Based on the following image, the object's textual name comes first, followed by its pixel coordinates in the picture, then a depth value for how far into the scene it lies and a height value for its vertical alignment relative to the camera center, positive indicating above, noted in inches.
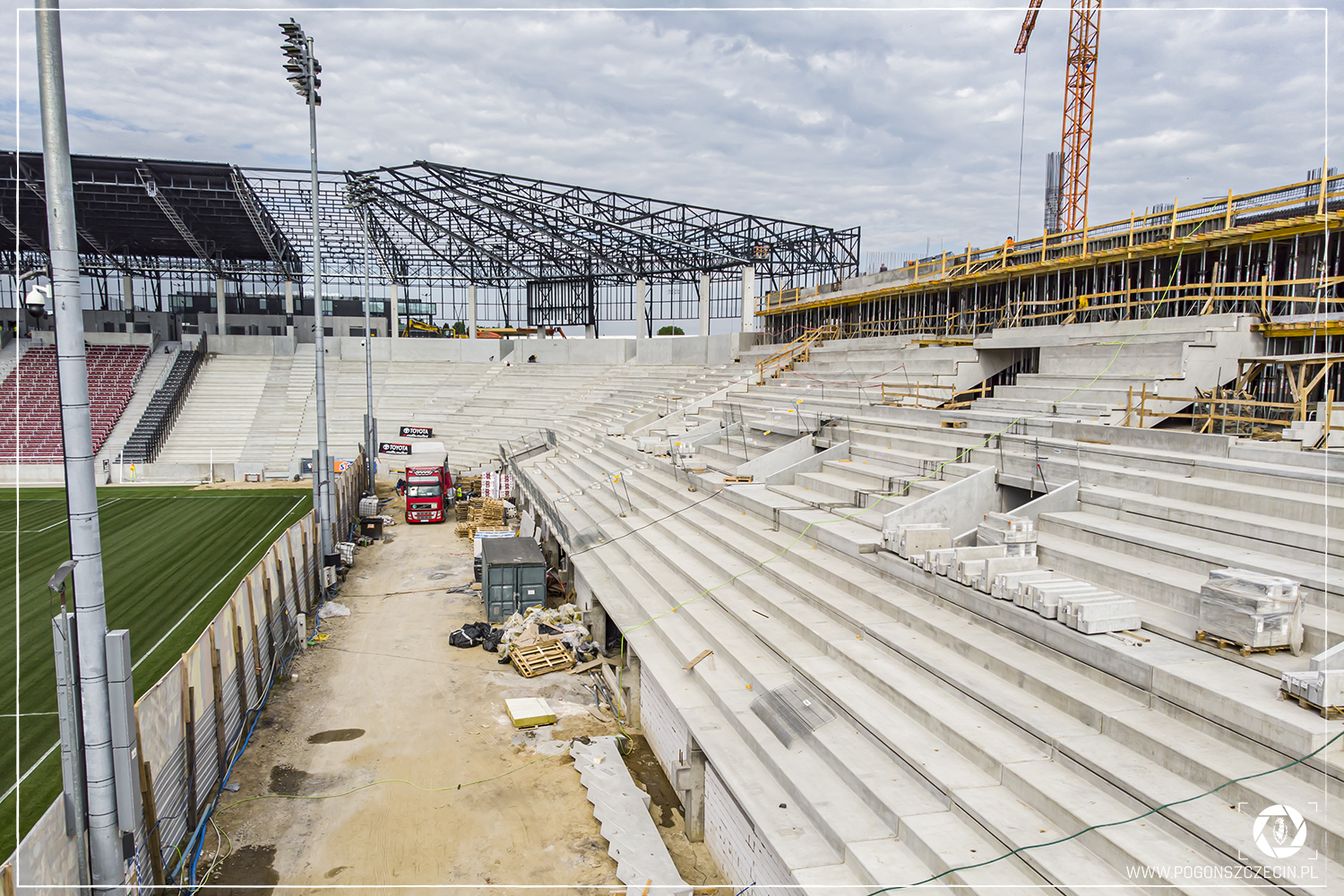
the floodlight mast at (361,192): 1686.8 +352.0
